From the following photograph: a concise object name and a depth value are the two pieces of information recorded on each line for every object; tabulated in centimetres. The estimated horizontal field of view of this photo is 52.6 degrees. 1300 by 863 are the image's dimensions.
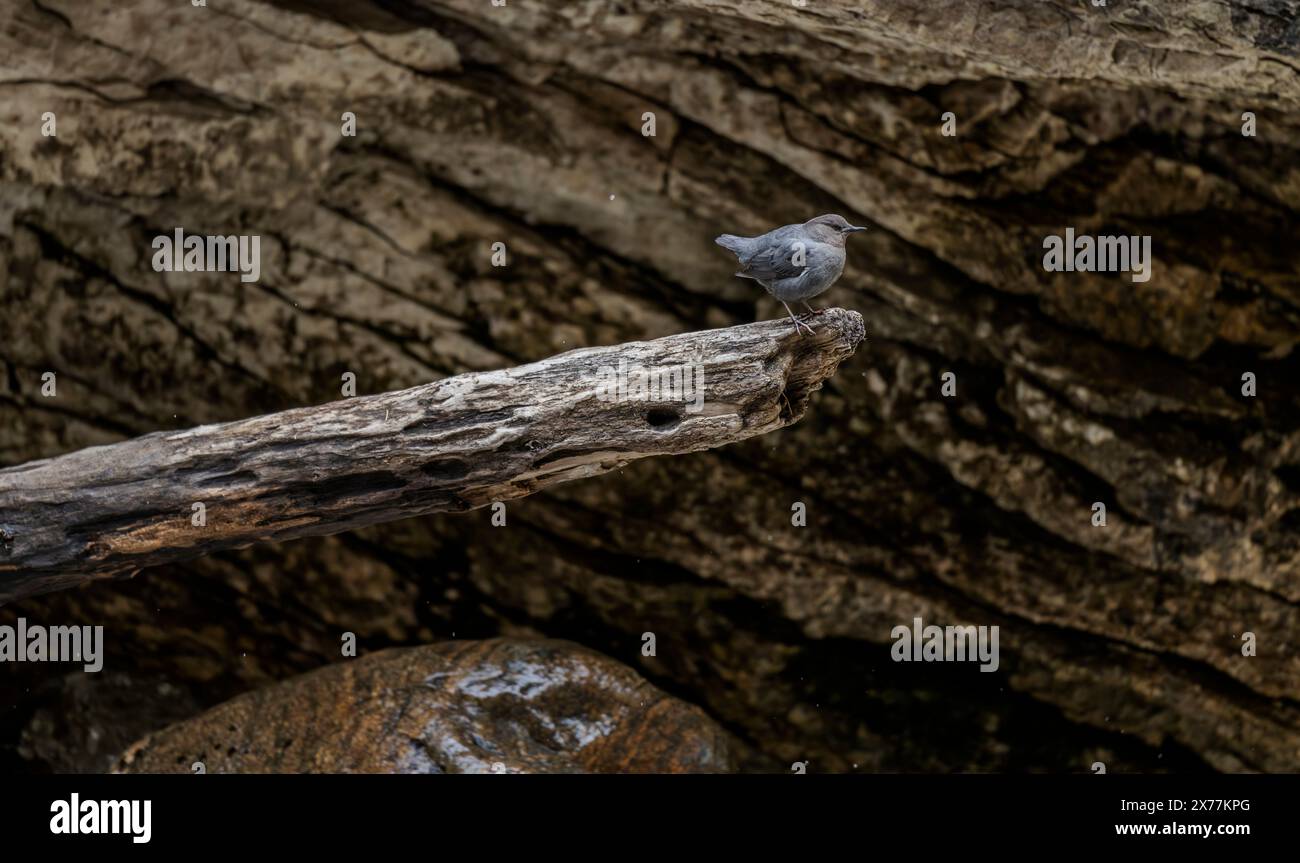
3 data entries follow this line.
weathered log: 519
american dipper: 543
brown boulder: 680
